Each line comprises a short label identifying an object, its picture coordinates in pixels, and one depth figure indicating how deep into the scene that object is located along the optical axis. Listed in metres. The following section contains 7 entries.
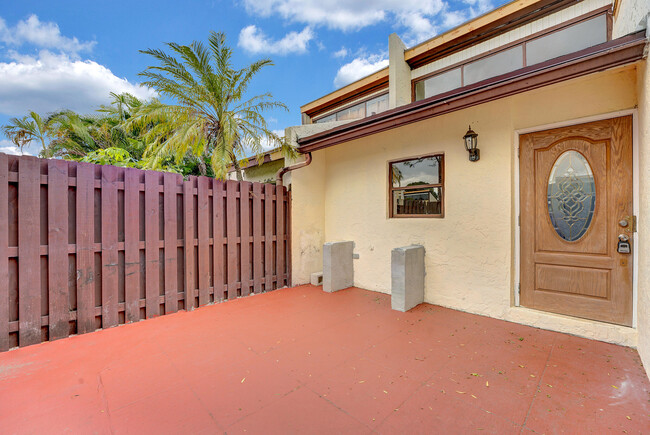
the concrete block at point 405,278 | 4.09
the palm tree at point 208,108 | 5.17
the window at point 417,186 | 4.50
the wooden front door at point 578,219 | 3.03
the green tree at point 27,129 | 9.15
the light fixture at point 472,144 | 3.93
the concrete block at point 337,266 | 5.27
